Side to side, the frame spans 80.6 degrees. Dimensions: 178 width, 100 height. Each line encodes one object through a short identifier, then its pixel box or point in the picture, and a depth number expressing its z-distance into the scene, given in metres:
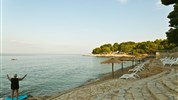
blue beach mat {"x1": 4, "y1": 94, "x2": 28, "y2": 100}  6.48
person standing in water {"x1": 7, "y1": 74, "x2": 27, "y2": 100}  5.86
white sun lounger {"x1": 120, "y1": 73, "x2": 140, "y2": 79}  8.14
